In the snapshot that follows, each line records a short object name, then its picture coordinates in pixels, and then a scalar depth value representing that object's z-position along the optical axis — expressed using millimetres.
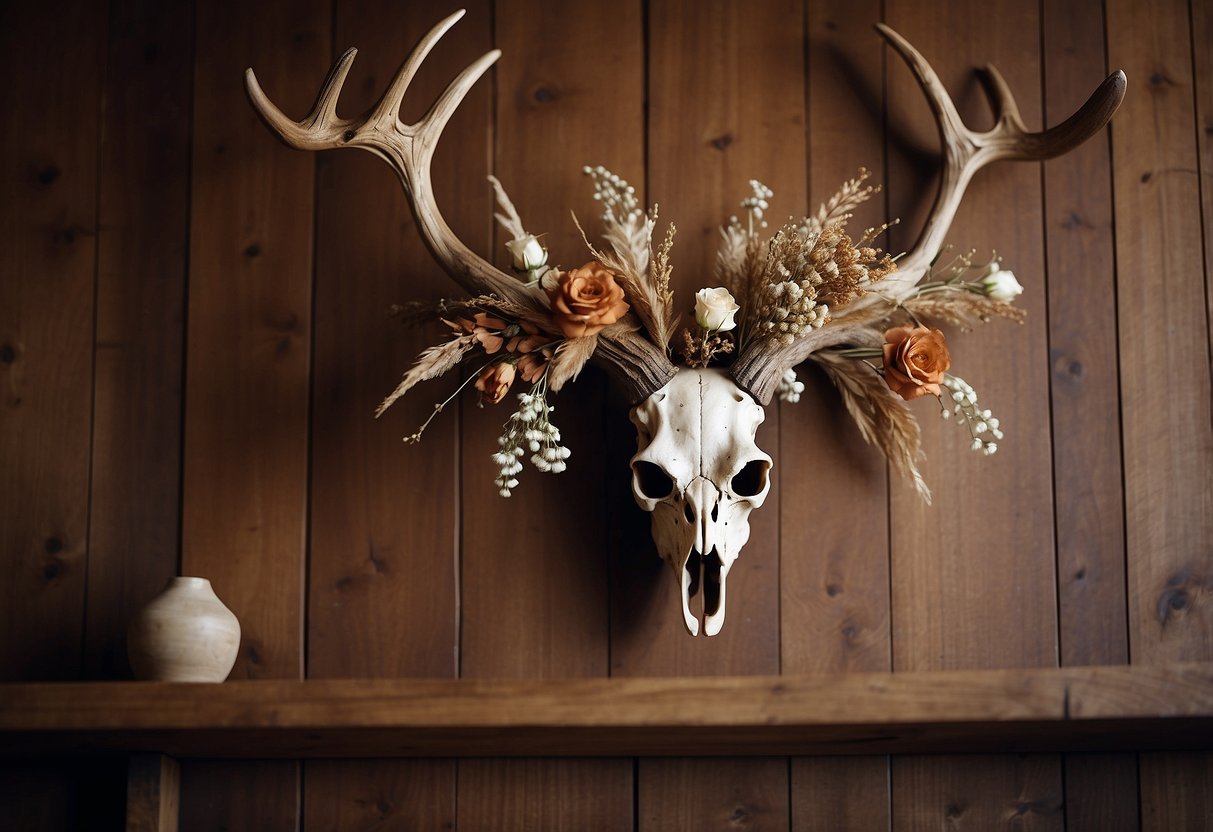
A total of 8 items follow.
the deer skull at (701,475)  1594
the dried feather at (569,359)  1621
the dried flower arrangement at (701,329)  1610
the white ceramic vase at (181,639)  1613
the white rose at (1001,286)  1756
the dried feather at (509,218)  1759
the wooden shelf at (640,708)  1483
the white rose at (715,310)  1642
